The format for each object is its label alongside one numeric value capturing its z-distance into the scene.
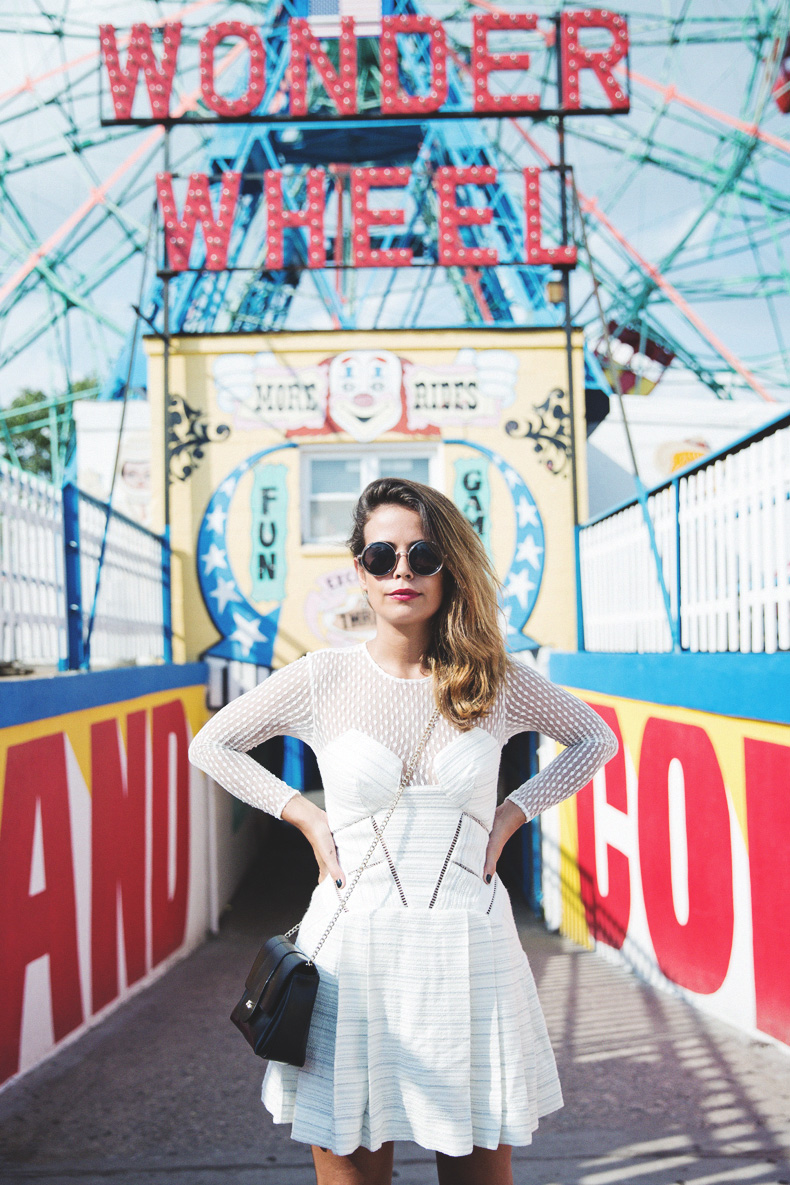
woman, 1.73
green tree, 29.36
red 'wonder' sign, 8.70
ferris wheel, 15.52
